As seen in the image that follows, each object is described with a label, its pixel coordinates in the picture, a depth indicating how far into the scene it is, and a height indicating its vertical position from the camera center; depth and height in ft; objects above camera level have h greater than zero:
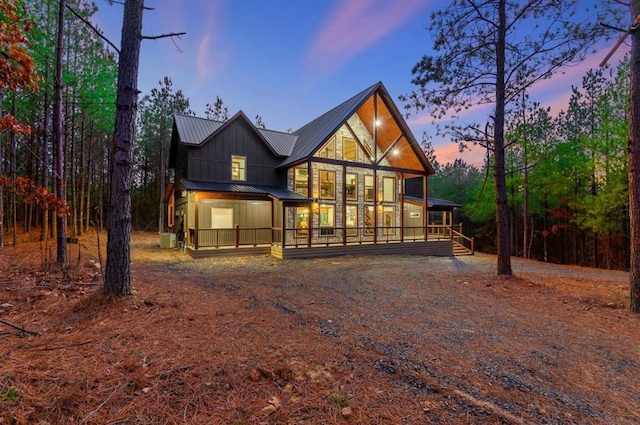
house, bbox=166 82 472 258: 45.55 +7.07
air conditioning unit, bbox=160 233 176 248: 50.96 -4.01
